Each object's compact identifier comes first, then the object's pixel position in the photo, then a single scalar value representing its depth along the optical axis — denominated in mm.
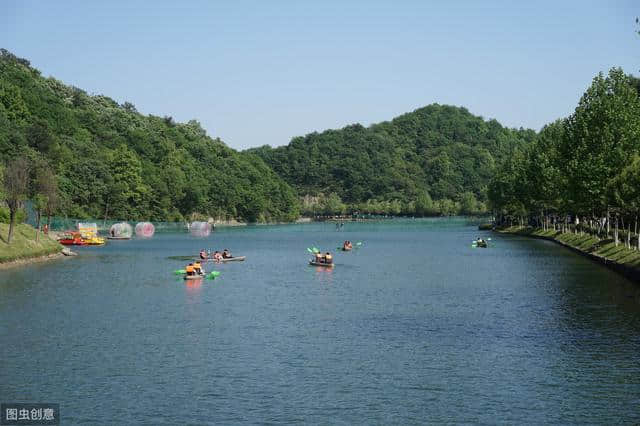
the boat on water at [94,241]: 137912
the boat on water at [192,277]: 78688
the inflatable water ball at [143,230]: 181250
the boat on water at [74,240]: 136875
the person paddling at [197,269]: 80206
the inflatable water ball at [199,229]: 194250
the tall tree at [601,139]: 96438
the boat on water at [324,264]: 94944
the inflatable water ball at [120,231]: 165875
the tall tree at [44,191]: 116812
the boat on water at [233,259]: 102756
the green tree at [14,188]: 94312
